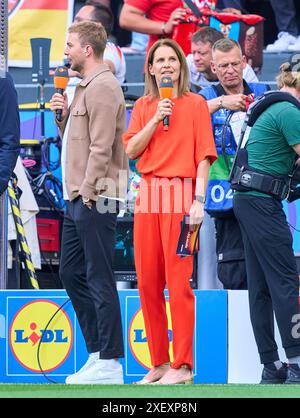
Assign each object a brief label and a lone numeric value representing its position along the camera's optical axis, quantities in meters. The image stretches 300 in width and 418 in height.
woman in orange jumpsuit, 13.57
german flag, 23.53
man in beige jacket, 13.95
